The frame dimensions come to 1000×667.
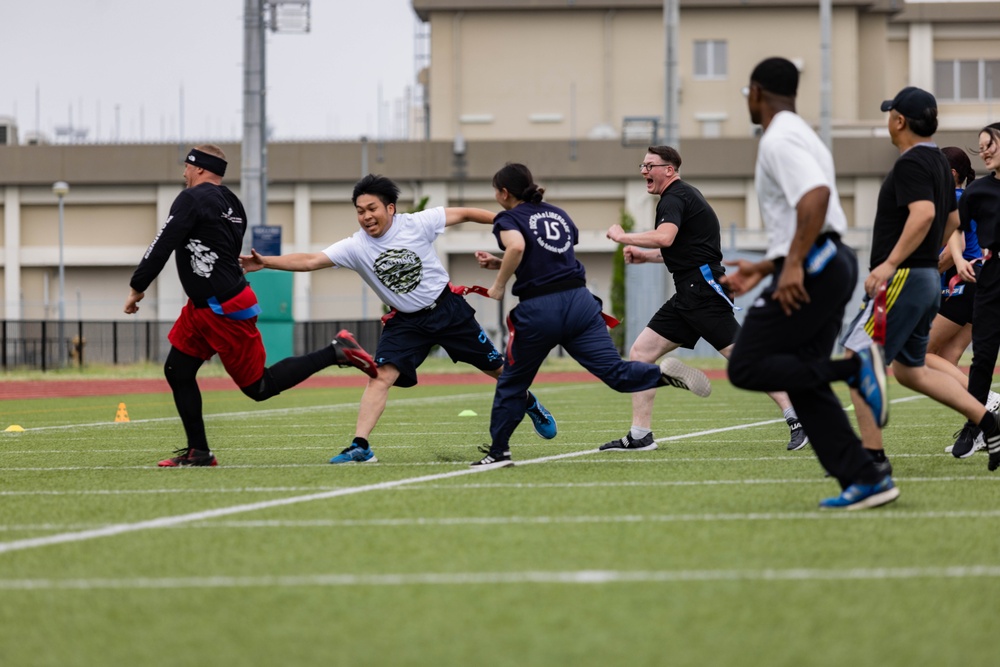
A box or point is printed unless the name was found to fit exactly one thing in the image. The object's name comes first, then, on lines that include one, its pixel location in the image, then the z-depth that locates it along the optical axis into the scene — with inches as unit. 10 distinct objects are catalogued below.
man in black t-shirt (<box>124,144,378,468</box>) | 681.6
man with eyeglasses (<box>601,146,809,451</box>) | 757.3
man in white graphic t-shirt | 708.7
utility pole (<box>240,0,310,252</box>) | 2169.0
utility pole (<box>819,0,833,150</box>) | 2689.5
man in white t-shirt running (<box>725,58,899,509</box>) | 467.8
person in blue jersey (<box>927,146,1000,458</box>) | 720.8
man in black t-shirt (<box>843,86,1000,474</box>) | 556.7
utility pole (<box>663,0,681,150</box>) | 2420.0
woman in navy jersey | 655.1
